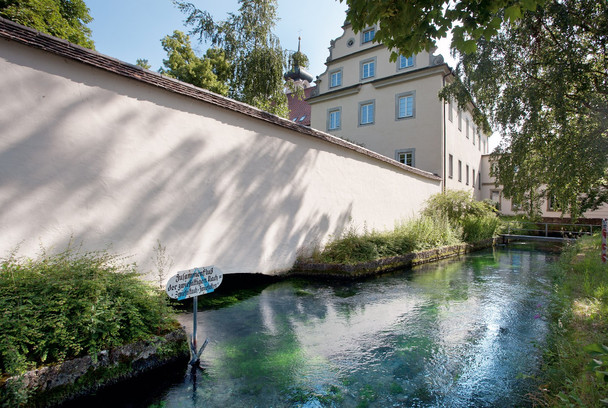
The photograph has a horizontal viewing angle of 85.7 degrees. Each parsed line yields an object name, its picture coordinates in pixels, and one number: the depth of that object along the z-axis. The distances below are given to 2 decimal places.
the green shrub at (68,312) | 2.57
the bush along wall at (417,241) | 8.20
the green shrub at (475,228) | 14.45
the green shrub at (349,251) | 8.29
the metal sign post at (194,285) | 3.25
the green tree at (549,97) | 8.71
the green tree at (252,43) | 16.09
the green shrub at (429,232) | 10.72
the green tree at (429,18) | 3.48
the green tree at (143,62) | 21.99
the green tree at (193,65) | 19.69
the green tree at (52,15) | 9.86
